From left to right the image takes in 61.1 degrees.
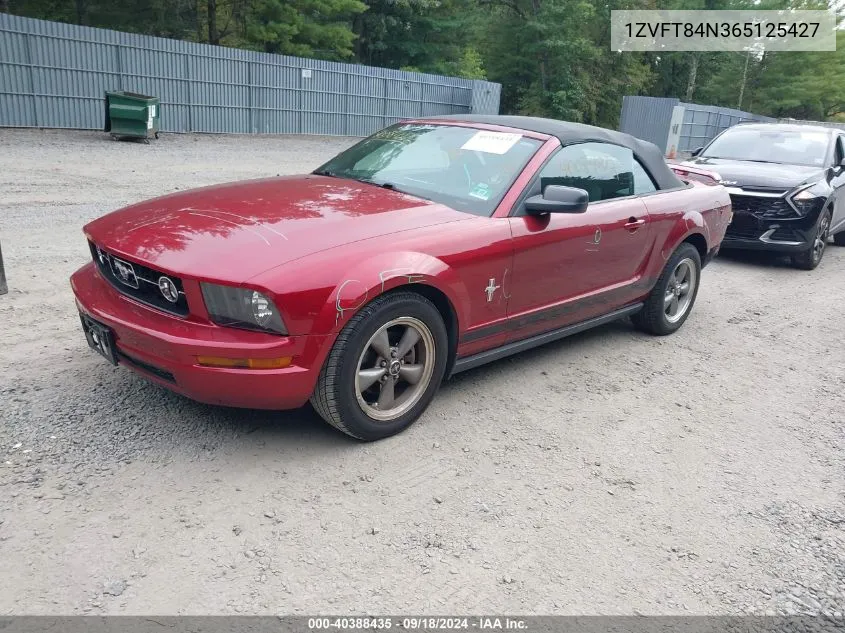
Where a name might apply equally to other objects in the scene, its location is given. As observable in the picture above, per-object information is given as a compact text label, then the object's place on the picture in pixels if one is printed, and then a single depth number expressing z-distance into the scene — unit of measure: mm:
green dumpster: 16031
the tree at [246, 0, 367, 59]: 29531
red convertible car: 3082
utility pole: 46750
